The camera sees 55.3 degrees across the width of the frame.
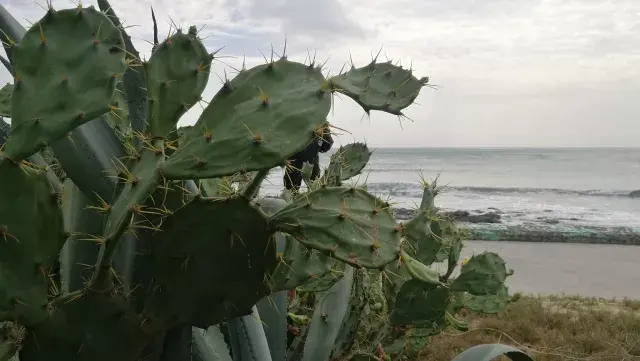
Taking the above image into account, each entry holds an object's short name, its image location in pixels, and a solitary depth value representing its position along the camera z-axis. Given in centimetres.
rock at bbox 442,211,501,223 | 1426
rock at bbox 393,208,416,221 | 1353
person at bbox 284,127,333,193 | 285
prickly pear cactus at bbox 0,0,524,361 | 103
